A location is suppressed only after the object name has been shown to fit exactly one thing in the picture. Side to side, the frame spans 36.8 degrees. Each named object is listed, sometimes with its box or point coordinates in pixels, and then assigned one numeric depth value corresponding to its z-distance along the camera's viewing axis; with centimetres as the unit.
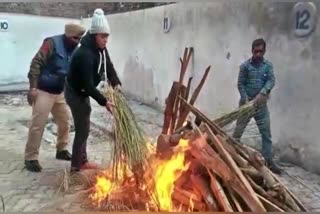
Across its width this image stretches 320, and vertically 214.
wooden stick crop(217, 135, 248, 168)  224
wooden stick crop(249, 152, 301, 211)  217
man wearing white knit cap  228
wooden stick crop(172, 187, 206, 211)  221
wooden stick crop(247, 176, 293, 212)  216
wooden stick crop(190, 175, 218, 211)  219
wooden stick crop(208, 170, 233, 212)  215
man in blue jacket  229
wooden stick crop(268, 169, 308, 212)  218
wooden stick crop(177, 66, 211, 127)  224
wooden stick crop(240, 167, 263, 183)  223
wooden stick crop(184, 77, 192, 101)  225
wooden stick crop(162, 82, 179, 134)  230
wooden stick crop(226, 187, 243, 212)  215
